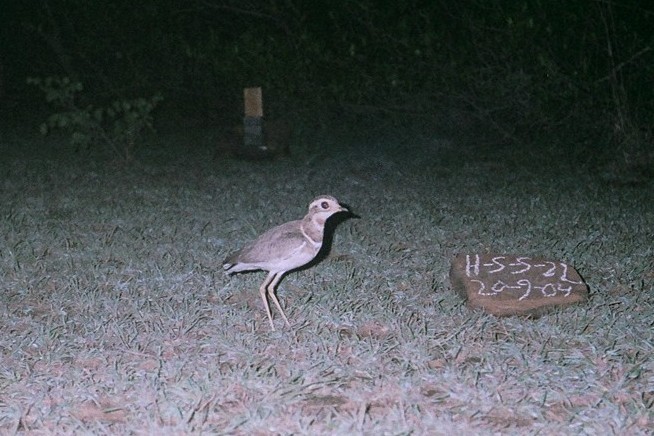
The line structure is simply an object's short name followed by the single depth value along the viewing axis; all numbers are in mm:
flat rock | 4629
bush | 10703
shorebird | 4484
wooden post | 11500
